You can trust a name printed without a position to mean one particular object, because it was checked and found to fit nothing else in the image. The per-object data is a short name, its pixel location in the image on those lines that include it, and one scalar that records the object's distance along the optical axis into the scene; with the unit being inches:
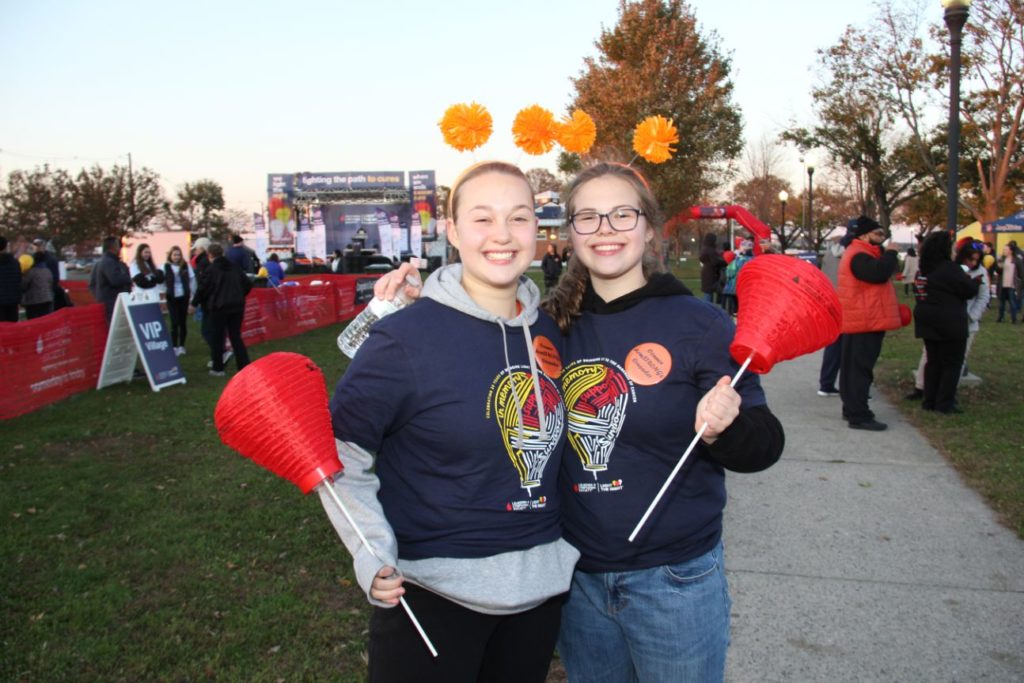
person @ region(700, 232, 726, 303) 618.8
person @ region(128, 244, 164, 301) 420.5
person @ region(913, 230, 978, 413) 302.2
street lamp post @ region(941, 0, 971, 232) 354.3
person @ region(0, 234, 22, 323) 440.8
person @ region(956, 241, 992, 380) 364.5
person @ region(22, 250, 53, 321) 487.5
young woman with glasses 81.3
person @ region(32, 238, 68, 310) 516.3
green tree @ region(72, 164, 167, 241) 1560.0
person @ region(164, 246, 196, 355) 498.6
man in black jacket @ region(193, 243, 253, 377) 405.7
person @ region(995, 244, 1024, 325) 631.8
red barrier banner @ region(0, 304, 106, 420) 332.8
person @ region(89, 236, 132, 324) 427.8
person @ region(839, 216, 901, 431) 287.0
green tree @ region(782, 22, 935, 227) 1103.0
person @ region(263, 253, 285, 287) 821.2
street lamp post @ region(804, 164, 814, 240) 1069.8
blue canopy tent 989.2
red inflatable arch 597.1
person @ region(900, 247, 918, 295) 871.6
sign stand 391.2
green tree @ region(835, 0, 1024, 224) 919.7
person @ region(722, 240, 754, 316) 562.9
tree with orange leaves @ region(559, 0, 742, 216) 1015.6
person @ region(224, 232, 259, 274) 538.8
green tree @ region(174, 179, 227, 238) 2632.9
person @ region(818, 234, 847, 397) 351.9
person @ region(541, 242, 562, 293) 912.9
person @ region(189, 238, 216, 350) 423.5
